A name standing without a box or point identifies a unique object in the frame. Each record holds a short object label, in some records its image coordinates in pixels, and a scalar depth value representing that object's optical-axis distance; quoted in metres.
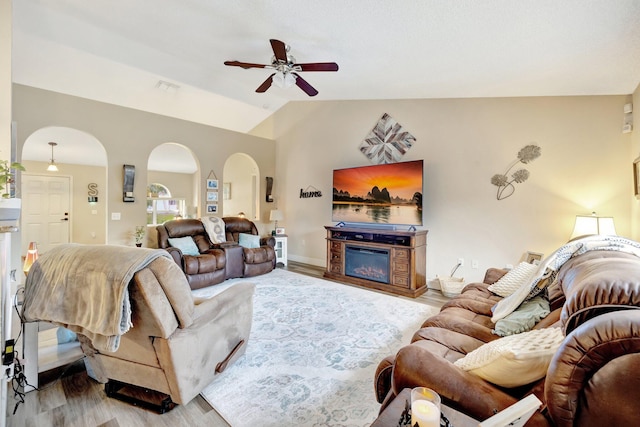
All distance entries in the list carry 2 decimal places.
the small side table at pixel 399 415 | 0.84
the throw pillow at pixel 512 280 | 2.43
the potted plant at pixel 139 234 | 4.55
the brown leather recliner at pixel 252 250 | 4.76
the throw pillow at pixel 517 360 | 1.00
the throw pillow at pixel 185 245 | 4.40
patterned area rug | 1.72
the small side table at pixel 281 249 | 5.66
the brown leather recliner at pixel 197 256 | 4.05
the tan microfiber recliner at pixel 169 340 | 1.46
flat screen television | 4.16
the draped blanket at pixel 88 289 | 1.38
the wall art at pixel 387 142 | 4.61
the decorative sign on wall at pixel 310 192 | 5.82
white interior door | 6.55
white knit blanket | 1.64
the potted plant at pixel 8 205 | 1.42
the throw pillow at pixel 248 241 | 5.13
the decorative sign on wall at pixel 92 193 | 7.44
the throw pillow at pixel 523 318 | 1.69
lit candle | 0.76
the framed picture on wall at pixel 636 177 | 2.75
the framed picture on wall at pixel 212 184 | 5.54
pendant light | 5.73
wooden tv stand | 4.01
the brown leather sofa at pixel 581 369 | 0.71
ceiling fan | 2.61
